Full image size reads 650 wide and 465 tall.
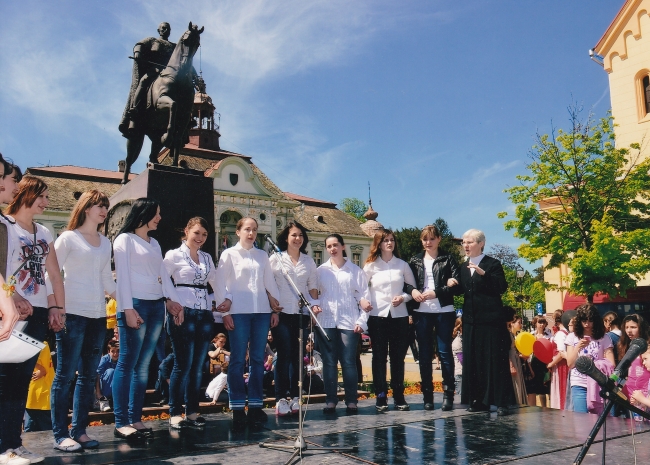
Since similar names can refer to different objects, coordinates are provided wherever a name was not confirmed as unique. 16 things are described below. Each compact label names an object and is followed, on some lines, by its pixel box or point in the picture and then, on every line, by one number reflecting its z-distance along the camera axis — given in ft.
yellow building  93.30
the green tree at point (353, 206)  266.36
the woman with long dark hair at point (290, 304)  19.33
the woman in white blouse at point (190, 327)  16.78
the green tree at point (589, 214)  72.43
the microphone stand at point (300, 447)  13.26
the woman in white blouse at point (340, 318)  19.76
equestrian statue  27.22
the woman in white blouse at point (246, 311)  17.67
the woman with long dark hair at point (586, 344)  20.19
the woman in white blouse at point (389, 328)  20.44
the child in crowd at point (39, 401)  19.76
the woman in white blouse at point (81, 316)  13.71
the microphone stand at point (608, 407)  8.91
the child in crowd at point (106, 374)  25.08
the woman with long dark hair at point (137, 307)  15.06
